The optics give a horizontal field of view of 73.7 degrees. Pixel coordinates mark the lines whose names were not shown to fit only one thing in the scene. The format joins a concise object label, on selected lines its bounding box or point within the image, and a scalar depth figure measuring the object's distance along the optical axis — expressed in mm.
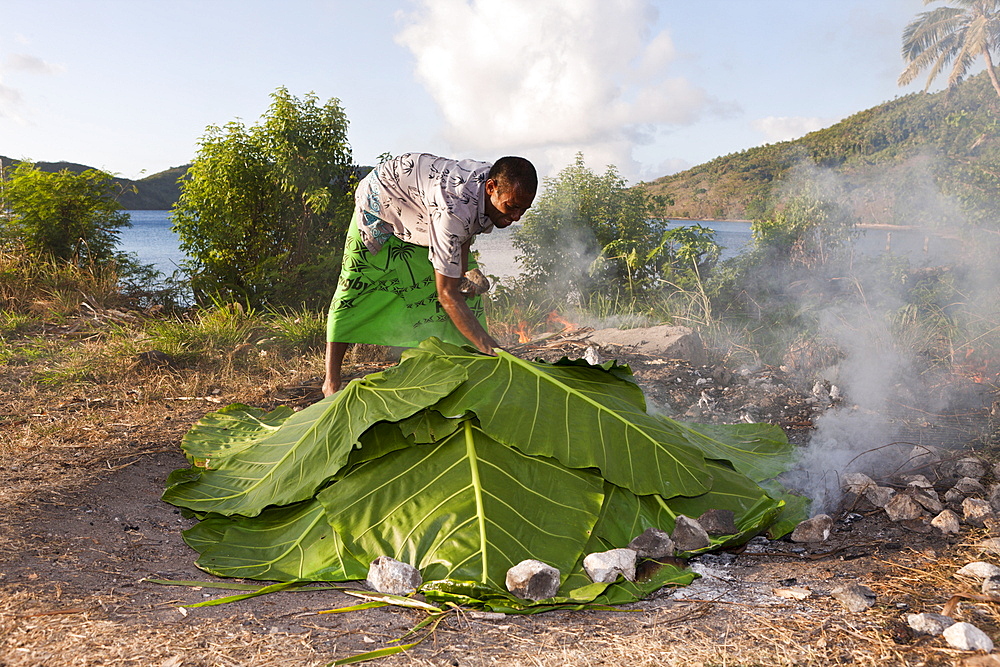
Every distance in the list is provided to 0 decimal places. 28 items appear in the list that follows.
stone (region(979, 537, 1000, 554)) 1985
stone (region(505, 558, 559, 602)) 1825
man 2885
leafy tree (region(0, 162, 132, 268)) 6809
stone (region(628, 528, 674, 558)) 2074
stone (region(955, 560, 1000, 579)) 1818
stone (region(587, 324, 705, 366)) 4680
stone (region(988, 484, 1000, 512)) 2301
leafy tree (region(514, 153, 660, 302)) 6730
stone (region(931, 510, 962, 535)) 2189
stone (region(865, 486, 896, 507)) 2443
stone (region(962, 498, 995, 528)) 2217
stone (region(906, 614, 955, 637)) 1608
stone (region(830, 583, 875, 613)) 1718
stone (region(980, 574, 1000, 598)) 1760
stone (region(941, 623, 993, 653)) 1515
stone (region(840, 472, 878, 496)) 2489
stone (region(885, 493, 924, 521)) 2328
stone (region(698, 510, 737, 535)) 2162
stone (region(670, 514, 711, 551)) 2115
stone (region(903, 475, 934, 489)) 2566
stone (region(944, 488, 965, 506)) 2416
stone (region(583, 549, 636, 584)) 1904
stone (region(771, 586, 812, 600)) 1800
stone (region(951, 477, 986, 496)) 2484
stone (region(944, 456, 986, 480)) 2631
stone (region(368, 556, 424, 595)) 1898
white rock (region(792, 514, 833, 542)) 2242
